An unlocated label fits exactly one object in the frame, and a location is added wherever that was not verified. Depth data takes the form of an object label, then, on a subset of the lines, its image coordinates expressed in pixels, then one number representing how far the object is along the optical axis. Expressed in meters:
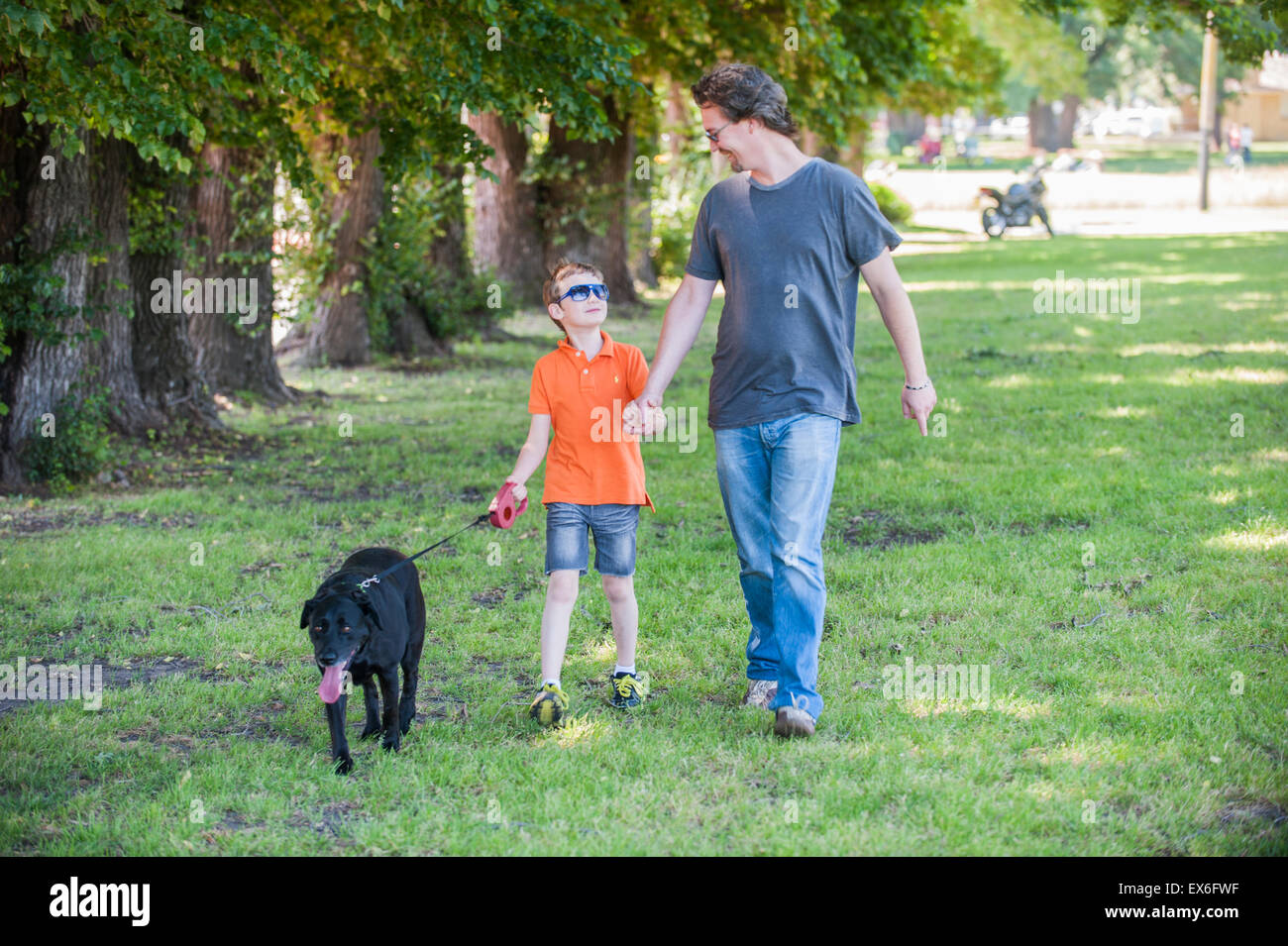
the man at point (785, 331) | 4.36
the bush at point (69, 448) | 8.52
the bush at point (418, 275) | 14.50
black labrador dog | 4.10
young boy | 4.63
